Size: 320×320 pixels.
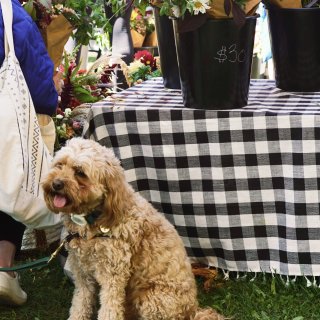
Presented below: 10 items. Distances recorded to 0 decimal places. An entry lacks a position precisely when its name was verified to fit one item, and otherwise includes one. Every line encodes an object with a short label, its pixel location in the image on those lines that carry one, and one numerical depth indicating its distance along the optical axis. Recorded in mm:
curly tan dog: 2518
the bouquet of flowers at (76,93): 3682
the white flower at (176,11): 2808
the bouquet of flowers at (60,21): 3242
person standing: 2885
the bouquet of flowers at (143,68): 4656
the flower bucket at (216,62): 2832
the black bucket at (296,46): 3006
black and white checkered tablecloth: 2973
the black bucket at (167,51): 3207
